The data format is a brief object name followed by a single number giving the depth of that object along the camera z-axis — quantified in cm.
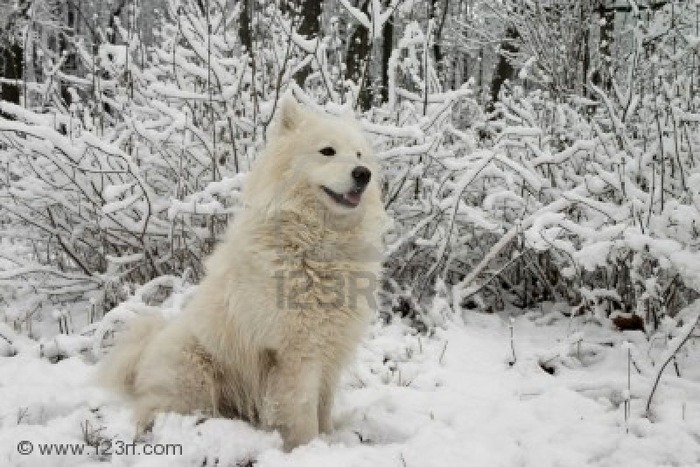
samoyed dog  282
